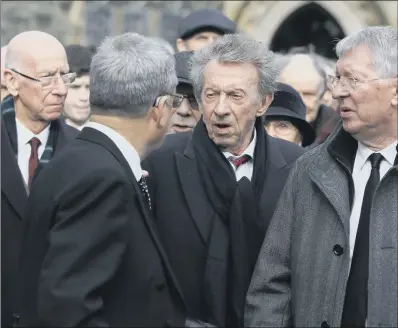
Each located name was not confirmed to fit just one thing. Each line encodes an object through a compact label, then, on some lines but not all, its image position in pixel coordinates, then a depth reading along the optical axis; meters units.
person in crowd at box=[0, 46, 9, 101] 10.48
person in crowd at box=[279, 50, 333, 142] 11.23
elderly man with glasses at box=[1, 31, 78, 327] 8.50
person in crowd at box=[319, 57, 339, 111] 13.74
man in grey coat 6.64
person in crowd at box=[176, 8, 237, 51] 11.25
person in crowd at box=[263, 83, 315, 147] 9.49
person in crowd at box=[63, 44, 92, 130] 11.17
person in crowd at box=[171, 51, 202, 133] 8.92
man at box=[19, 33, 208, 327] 5.98
